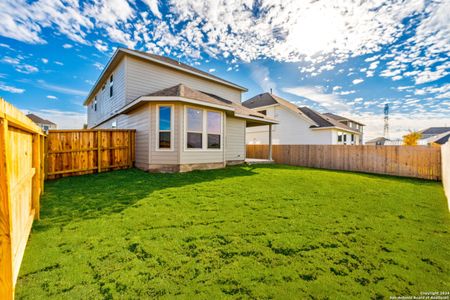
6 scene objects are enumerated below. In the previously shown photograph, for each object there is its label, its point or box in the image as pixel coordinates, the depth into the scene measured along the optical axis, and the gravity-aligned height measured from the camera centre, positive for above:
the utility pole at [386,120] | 46.46 +7.33
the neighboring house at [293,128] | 18.55 +2.10
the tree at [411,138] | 27.66 +1.67
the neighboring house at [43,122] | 39.88 +5.40
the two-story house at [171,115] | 8.16 +1.68
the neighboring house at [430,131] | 37.53 +3.91
